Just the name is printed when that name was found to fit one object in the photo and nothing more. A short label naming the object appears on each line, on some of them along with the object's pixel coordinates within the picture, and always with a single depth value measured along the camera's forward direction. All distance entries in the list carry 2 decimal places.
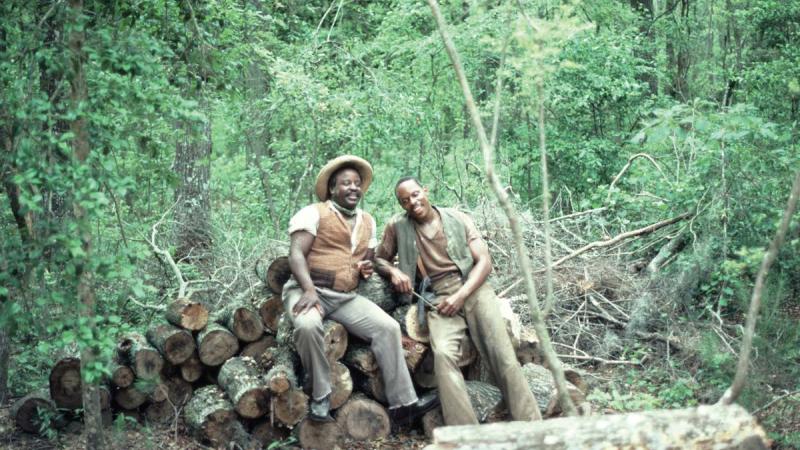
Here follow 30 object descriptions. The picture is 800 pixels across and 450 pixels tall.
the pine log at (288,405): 5.98
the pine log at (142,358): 6.28
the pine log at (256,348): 6.54
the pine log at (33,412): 6.20
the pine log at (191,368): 6.48
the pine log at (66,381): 6.23
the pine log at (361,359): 6.18
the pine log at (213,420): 6.02
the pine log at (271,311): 6.62
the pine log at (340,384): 6.10
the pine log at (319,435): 6.04
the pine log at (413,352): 6.28
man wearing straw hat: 5.89
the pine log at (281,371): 5.90
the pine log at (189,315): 6.33
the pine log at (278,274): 6.51
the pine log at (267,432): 6.12
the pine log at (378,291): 6.48
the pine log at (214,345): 6.38
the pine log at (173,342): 6.30
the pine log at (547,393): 6.23
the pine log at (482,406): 6.12
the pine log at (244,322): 6.46
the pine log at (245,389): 5.99
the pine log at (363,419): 6.15
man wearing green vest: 6.01
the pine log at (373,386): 6.25
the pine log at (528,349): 6.70
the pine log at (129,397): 6.34
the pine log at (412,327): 6.36
